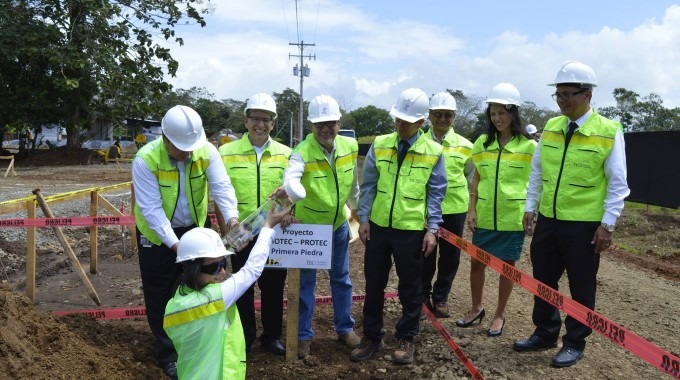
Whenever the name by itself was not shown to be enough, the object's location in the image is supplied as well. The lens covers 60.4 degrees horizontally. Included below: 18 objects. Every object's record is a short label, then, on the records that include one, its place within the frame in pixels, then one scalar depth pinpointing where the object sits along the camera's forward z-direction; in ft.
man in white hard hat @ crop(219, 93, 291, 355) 14.43
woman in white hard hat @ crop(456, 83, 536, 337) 15.52
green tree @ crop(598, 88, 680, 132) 124.67
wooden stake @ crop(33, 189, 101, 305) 19.19
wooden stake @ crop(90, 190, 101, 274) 24.14
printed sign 13.98
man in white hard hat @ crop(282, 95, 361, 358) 13.89
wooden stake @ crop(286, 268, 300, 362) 14.24
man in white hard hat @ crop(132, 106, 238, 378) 12.50
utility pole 183.93
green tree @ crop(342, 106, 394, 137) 205.87
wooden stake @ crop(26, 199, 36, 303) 19.11
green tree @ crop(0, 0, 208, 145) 82.07
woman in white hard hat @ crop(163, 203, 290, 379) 9.11
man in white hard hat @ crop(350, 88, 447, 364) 13.75
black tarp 47.21
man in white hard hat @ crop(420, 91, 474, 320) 17.07
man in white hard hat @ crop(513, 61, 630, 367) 12.98
